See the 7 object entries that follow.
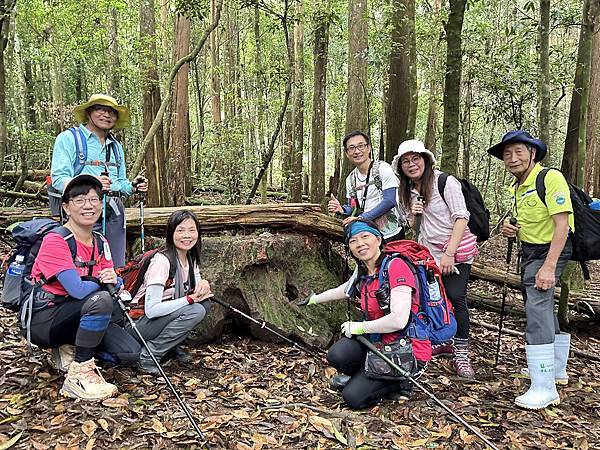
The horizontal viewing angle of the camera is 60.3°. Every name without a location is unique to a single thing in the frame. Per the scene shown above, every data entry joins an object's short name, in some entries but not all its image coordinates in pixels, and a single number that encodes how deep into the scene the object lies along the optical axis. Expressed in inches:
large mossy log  217.6
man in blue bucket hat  153.3
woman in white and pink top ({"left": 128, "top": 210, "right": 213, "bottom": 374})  166.2
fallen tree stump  203.2
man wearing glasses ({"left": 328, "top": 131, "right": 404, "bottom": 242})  184.5
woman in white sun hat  173.9
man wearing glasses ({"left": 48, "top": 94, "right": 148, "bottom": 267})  177.3
